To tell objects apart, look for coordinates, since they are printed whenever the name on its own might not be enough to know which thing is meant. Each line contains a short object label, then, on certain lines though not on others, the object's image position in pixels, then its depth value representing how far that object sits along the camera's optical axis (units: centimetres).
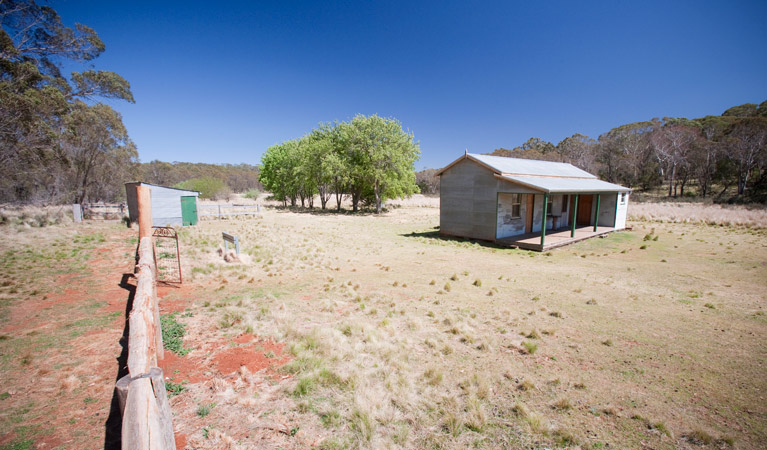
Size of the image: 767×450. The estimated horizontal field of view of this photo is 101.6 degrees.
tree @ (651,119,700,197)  4216
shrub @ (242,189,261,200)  5312
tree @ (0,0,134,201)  1606
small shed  1925
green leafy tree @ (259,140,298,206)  3926
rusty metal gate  898
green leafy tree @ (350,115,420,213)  3127
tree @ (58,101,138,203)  2248
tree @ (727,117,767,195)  3447
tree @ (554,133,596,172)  5255
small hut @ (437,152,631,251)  1494
